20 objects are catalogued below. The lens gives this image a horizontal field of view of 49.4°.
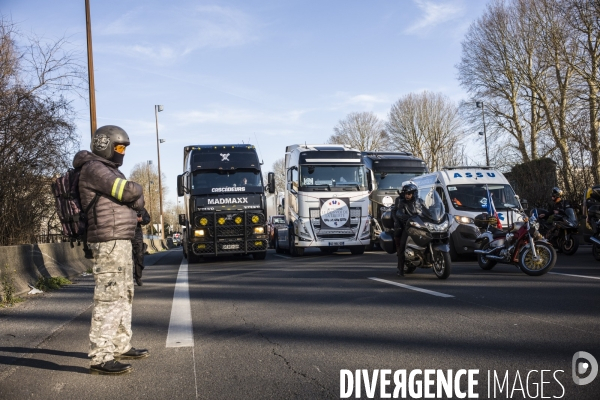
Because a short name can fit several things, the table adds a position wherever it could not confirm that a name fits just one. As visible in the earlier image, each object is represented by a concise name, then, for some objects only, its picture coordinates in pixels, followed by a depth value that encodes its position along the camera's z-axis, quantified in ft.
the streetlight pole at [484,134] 147.56
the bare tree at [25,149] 49.21
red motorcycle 37.14
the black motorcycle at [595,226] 46.65
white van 53.98
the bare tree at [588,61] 83.61
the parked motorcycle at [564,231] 54.44
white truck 70.13
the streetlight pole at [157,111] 184.36
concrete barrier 36.27
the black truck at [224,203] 65.82
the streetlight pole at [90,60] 75.10
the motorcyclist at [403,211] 38.45
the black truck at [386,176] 80.34
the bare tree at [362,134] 235.20
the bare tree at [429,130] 199.93
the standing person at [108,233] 16.38
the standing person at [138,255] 38.83
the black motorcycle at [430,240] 36.81
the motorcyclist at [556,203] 56.61
